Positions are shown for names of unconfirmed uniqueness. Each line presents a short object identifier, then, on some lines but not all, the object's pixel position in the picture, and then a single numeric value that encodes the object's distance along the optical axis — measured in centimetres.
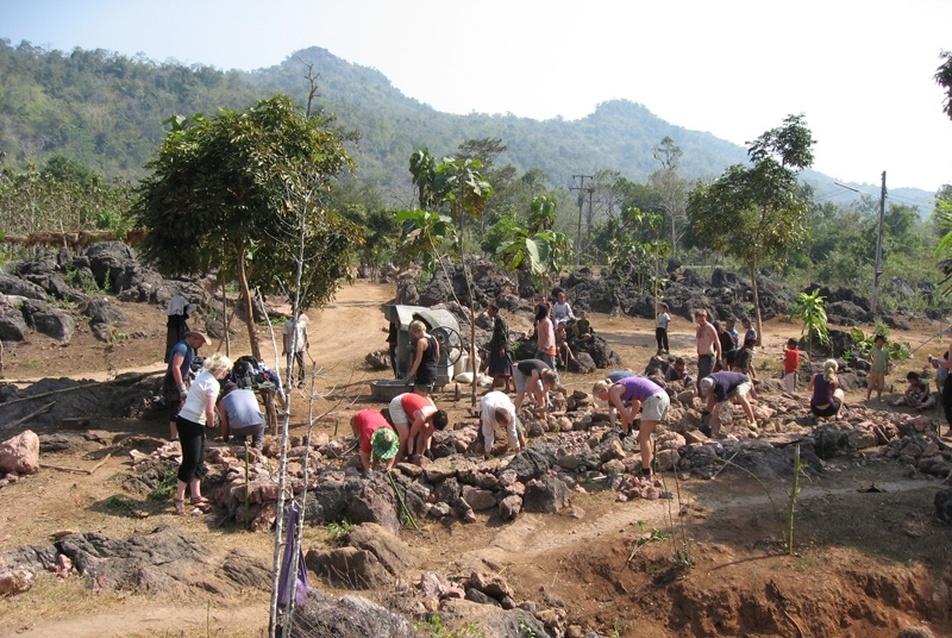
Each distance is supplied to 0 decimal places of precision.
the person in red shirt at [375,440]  786
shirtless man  1202
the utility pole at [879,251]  2395
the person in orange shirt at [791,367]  1409
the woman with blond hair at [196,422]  719
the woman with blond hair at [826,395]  1094
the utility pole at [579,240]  5270
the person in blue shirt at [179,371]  884
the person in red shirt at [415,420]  834
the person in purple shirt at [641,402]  841
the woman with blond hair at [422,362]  1032
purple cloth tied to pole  432
